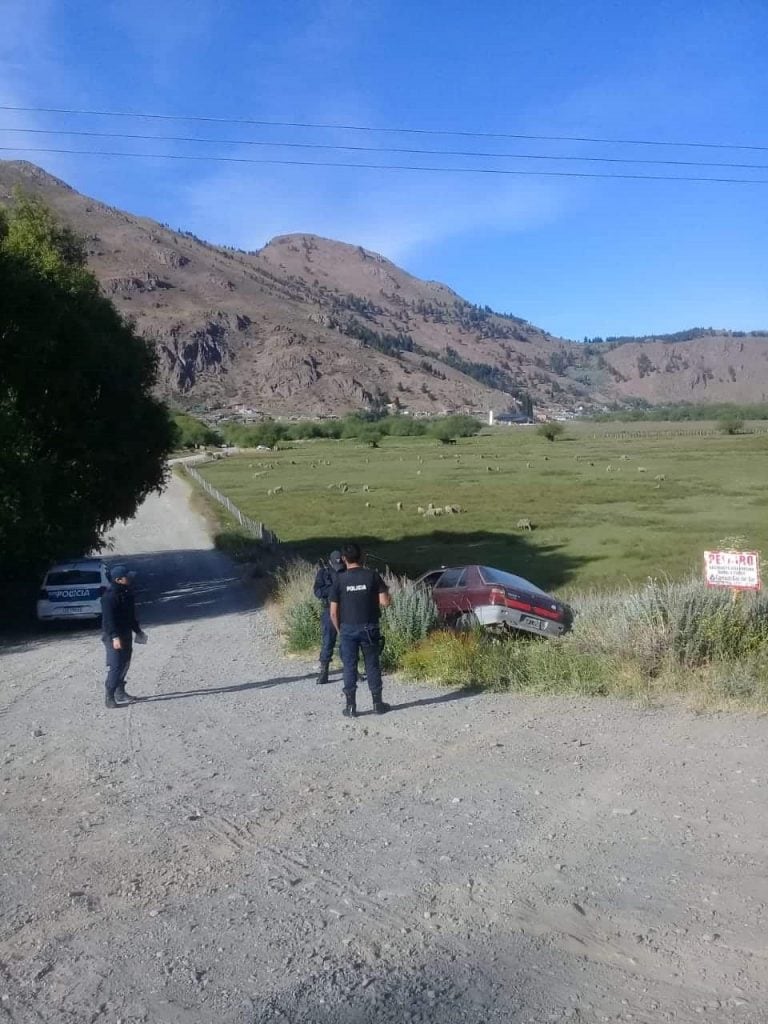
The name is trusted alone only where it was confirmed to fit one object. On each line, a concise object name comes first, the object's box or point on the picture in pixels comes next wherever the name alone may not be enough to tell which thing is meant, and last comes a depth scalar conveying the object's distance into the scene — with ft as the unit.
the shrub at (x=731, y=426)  474.49
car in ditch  52.26
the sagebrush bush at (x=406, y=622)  42.70
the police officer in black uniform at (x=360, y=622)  33.24
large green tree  72.23
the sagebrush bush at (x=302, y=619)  49.03
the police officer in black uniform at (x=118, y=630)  37.83
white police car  69.46
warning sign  38.29
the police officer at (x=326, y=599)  39.70
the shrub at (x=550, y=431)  471.62
